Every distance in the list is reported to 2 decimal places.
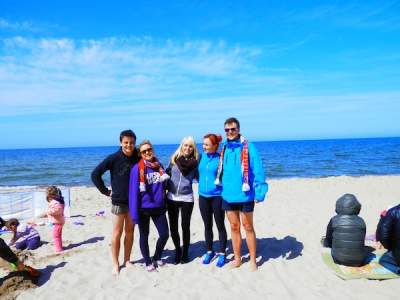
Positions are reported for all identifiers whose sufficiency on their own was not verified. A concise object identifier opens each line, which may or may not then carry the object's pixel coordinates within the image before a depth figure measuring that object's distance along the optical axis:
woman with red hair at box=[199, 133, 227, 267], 4.54
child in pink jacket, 5.68
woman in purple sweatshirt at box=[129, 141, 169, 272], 4.27
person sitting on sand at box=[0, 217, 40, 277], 4.02
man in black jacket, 4.30
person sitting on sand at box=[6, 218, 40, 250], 5.80
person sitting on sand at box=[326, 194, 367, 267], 4.27
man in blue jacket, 4.27
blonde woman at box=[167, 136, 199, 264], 4.57
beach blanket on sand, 4.13
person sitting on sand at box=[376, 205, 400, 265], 3.88
